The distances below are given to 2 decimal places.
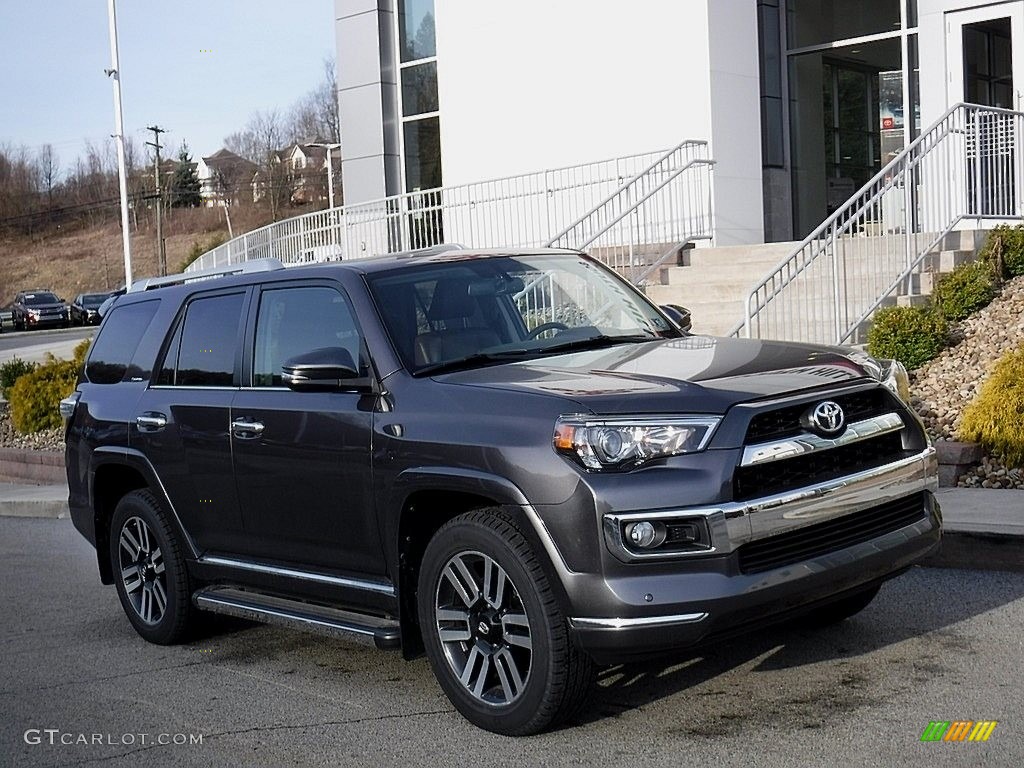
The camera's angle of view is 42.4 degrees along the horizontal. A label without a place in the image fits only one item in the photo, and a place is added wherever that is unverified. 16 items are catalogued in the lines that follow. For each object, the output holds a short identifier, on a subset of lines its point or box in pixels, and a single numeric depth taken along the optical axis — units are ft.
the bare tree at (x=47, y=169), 417.28
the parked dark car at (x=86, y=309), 179.32
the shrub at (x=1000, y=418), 29.43
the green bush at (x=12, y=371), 62.90
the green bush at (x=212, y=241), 320.80
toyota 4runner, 15.46
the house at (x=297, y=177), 346.54
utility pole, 272.66
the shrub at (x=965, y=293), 38.52
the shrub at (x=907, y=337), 36.09
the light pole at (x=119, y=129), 109.81
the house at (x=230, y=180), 369.91
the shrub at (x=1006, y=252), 40.06
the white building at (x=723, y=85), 57.52
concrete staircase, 40.45
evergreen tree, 387.34
